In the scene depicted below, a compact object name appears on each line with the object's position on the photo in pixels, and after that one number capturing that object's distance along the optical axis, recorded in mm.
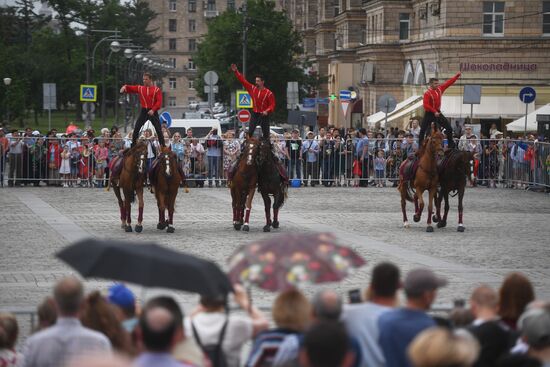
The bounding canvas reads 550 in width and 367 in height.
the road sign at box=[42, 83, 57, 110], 55656
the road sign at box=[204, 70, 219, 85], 62094
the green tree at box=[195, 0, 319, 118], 88312
